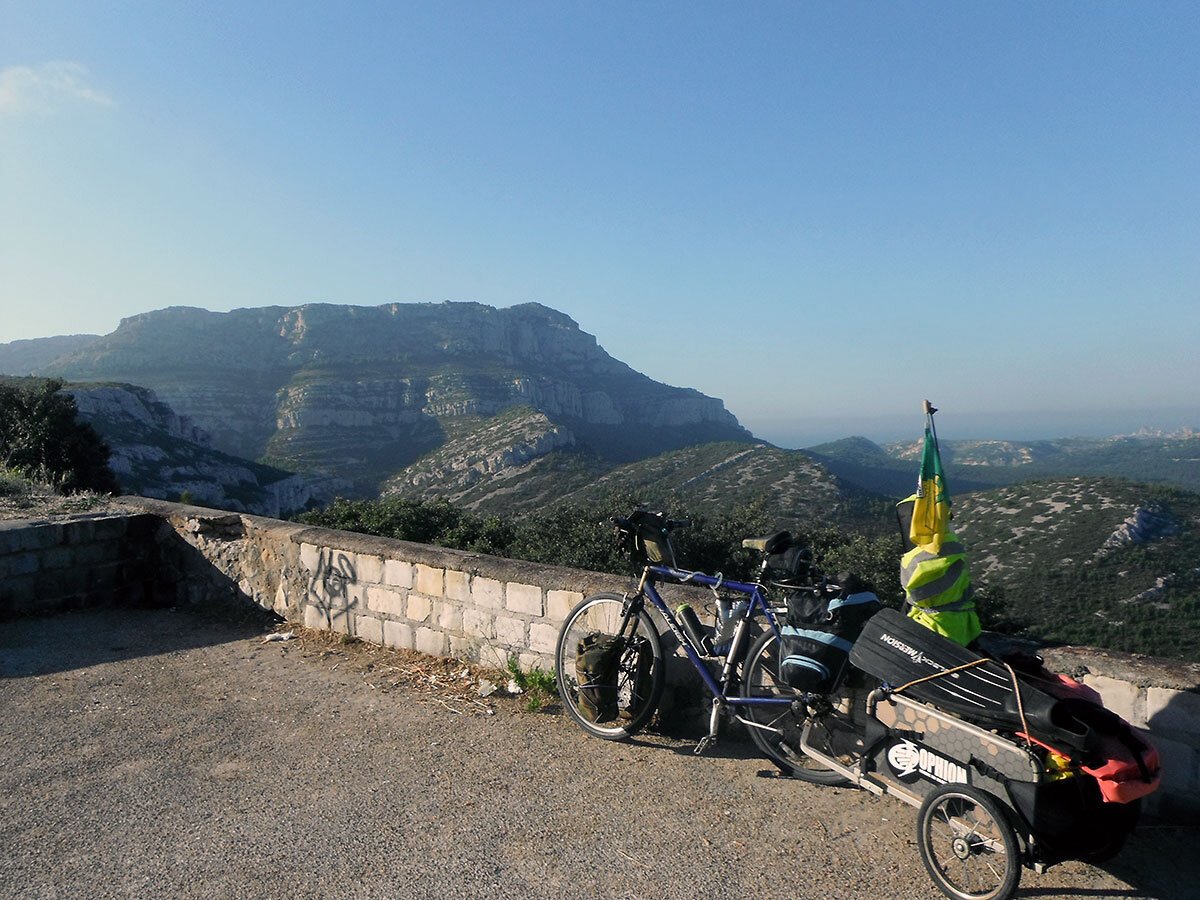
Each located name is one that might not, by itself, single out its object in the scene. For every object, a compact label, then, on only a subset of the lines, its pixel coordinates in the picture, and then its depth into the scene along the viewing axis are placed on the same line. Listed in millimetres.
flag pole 3294
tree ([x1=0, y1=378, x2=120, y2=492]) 14797
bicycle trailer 2350
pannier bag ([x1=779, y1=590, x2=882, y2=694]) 3182
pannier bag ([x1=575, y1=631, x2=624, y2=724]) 3895
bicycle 3477
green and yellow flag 3029
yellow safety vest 2930
